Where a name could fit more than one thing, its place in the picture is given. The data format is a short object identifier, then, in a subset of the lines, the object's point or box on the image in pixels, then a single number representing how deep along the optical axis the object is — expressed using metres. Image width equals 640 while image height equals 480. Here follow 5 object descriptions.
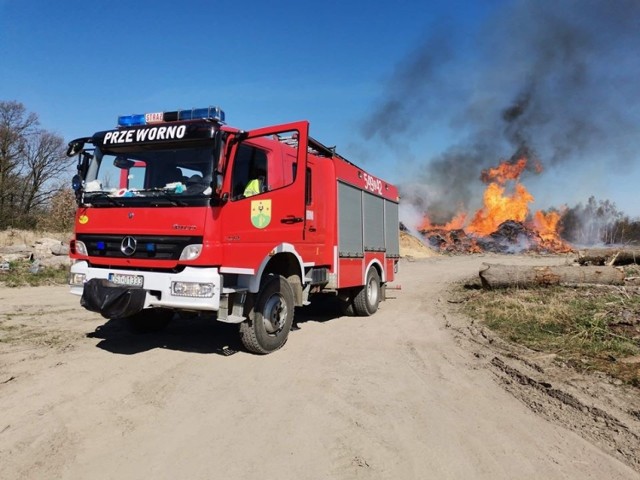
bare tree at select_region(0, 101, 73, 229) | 30.31
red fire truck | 5.40
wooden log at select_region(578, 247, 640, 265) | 16.61
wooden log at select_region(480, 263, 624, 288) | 12.12
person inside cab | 6.04
